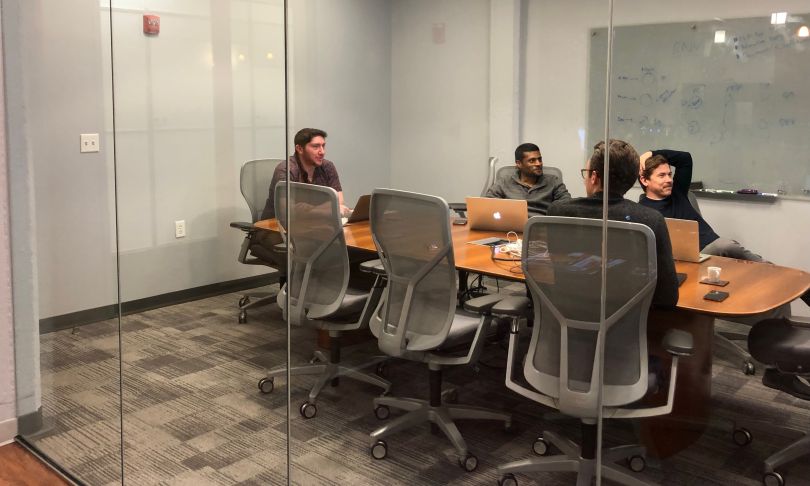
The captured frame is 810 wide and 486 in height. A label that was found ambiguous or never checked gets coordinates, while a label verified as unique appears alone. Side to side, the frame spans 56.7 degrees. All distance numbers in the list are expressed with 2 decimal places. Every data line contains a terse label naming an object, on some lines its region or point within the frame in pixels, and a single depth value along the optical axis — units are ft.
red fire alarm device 8.65
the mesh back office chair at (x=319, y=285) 7.91
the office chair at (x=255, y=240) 8.10
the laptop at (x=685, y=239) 5.01
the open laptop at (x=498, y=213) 6.19
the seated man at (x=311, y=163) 7.50
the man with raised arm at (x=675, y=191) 4.74
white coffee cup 5.18
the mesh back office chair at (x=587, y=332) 5.80
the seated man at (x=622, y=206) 5.13
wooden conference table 4.59
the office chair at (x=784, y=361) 4.74
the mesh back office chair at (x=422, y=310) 7.29
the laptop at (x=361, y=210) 7.54
